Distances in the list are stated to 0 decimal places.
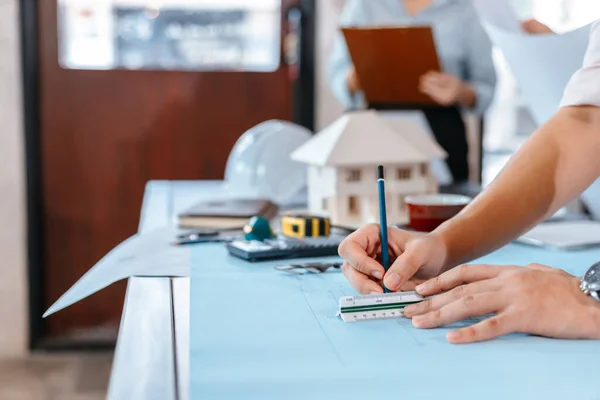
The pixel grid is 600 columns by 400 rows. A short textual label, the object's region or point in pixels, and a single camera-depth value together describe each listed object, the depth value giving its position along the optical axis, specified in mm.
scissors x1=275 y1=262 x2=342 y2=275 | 1049
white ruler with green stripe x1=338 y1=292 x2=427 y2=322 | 797
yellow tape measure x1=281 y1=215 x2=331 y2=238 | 1255
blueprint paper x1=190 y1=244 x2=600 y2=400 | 599
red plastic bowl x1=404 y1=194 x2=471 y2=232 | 1214
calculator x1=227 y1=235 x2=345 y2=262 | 1127
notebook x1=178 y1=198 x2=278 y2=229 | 1414
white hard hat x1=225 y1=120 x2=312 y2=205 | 1704
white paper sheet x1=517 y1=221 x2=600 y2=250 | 1222
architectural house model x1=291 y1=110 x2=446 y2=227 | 1385
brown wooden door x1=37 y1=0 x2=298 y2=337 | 3080
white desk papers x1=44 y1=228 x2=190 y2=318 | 974
